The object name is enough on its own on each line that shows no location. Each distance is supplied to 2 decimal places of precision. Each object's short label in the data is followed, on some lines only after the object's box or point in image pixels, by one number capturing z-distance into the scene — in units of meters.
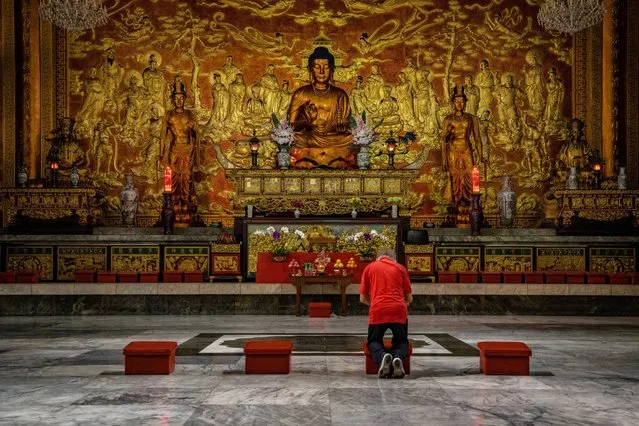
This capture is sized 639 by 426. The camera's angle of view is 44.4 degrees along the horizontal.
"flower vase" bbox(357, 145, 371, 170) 18.64
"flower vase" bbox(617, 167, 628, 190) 17.95
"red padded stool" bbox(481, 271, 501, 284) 14.95
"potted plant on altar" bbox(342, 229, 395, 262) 16.02
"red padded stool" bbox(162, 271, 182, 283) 15.07
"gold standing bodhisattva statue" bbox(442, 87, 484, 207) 19.38
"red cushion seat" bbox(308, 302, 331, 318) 13.17
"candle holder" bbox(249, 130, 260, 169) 18.41
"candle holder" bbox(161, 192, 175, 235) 17.41
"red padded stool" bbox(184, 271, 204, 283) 15.21
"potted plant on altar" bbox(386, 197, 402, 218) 17.16
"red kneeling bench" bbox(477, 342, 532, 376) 6.86
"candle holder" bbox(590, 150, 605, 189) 18.06
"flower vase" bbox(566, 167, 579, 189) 18.34
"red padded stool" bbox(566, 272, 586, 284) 14.79
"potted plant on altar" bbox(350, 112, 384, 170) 18.67
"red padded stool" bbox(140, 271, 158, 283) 15.15
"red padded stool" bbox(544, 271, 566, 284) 14.73
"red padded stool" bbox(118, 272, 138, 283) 14.87
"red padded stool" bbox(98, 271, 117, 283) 14.73
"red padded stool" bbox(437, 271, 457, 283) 15.18
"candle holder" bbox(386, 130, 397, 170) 18.28
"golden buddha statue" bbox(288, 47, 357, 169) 19.52
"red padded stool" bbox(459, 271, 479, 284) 14.98
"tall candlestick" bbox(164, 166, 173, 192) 17.05
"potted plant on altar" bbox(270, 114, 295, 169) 18.61
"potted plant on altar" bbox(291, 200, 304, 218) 17.39
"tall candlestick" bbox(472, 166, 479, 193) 17.03
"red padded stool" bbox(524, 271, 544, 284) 14.76
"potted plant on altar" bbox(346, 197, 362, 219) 17.59
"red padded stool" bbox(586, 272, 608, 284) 14.70
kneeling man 6.67
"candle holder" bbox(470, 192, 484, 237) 17.28
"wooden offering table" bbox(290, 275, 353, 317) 13.39
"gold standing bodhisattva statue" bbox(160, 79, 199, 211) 19.38
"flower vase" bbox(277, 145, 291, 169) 18.56
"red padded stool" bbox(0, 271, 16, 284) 14.52
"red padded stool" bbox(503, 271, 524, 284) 14.86
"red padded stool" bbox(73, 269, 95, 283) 14.83
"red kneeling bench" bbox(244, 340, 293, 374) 6.89
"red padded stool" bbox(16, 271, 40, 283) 14.72
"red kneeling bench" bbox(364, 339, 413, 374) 6.87
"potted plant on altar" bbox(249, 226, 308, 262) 16.19
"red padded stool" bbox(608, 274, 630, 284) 14.62
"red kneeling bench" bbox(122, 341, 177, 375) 6.86
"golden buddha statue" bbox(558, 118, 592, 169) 19.25
